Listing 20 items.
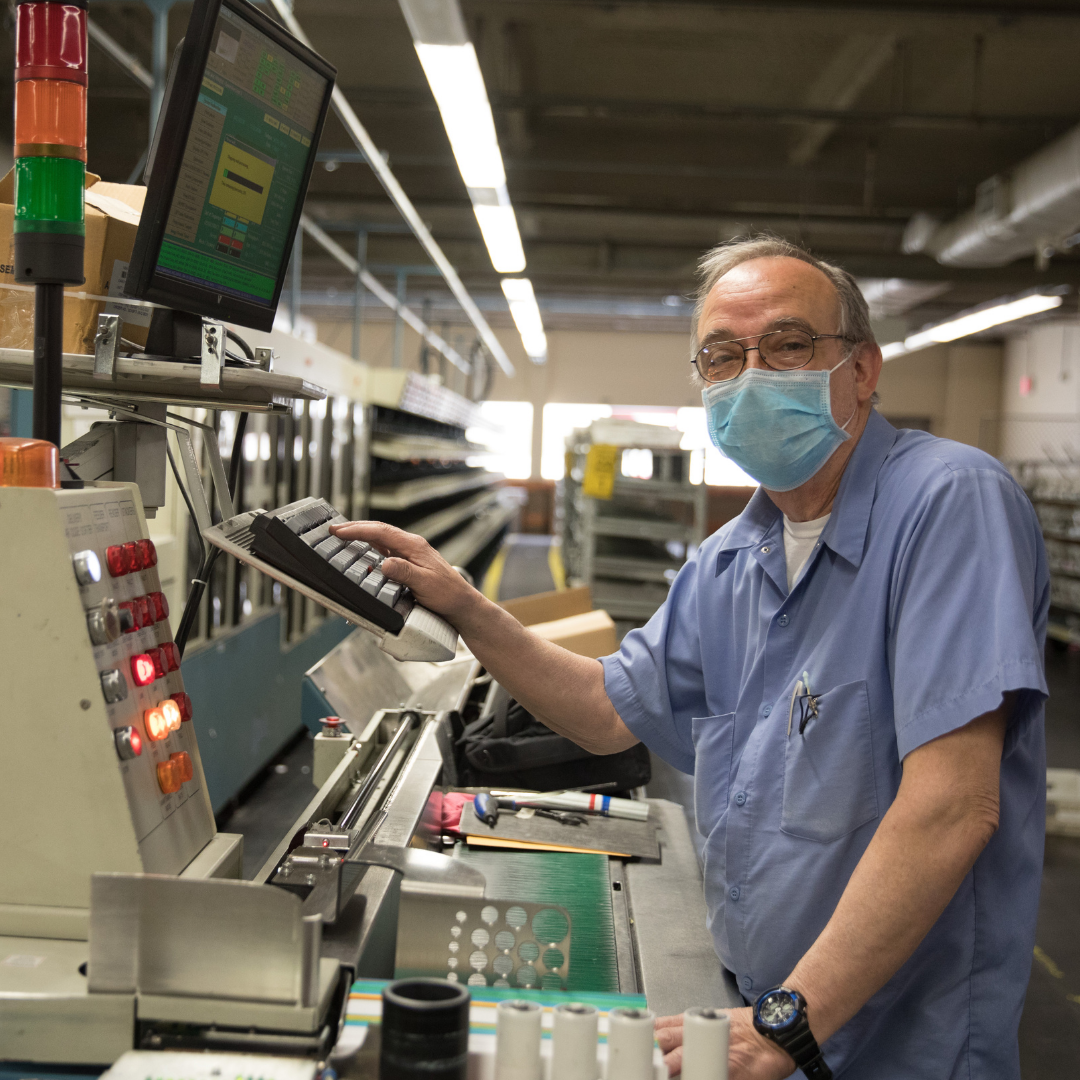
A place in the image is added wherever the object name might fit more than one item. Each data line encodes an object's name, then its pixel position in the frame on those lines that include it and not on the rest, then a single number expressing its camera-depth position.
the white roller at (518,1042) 0.79
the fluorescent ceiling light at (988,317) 9.77
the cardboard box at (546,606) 3.91
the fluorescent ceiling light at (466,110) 3.48
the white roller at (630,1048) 0.79
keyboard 1.12
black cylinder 0.79
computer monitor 1.21
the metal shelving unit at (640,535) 6.33
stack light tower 1.03
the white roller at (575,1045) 0.79
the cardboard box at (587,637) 3.18
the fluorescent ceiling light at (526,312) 8.81
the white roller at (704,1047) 0.81
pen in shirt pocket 1.30
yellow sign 6.31
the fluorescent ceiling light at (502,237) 5.85
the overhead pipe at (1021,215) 6.53
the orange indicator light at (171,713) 1.12
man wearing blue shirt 1.11
